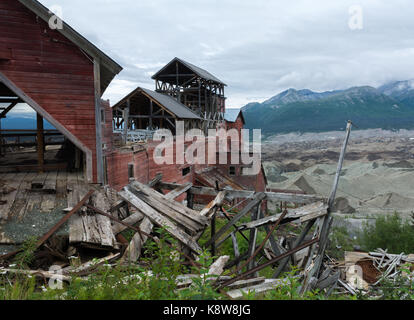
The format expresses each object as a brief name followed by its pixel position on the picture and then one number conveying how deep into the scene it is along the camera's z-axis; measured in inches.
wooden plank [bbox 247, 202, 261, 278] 333.7
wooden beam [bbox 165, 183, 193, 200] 341.0
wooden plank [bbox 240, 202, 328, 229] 294.7
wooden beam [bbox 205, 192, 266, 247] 335.3
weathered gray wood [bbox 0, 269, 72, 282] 188.9
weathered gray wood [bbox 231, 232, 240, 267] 367.3
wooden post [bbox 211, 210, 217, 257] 370.3
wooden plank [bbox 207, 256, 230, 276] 222.9
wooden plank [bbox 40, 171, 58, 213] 279.6
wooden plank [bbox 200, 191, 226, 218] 317.5
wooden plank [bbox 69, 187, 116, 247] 236.8
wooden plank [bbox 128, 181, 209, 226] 291.1
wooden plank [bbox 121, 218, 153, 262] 242.9
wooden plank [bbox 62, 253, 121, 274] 205.6
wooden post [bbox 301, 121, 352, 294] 292.2
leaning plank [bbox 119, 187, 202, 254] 255.6
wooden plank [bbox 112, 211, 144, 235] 279.2
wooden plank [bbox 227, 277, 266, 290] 208.8
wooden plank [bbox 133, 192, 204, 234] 278.0
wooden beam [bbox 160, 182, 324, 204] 325.7
